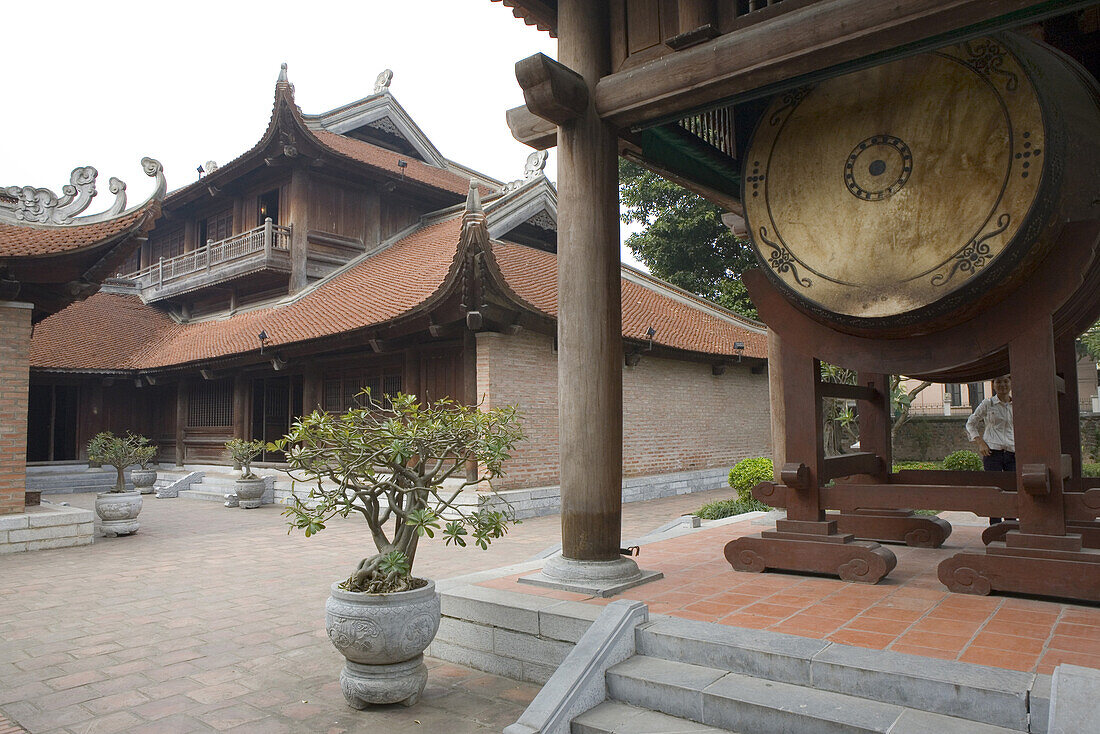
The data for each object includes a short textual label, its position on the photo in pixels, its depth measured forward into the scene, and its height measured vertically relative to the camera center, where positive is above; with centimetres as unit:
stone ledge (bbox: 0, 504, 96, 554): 889 -129
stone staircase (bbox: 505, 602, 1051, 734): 265 -111
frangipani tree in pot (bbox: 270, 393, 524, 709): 368 -52
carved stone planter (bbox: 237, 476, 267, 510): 1443 -137
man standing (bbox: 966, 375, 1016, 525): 706 -18
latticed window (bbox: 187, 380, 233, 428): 1762 +46
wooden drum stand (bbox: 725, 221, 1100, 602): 378 -33
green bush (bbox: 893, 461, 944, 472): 1520 -111
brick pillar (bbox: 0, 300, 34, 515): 901 +24
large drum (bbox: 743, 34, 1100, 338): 382 +130
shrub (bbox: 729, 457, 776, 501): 1101 -87
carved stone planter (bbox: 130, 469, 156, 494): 1731 -129
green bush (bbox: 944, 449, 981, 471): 1168 -77
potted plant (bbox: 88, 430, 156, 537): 1013 -119
